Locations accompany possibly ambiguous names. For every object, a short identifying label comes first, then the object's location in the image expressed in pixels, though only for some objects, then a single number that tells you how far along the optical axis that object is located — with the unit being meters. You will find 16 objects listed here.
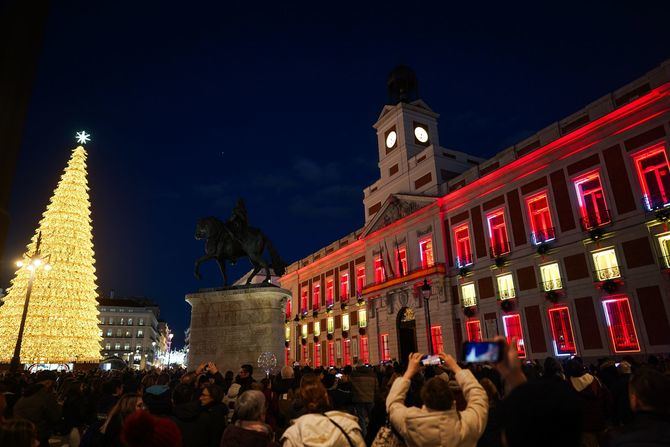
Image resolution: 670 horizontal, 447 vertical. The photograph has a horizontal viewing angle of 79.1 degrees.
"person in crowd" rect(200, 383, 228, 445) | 3.82
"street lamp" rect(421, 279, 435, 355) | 18.84
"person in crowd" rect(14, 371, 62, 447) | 5.33
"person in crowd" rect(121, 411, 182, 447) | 2.30
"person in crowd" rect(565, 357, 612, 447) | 5.45
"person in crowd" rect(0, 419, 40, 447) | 2.27
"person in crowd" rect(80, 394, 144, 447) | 3.62
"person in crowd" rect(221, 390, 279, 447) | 3.05
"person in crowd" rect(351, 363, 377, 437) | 6.77
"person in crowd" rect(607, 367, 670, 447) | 2.21
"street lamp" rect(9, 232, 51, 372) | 14.37
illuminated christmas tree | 22.86
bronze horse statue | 13.96
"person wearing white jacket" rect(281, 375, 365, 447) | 2.78
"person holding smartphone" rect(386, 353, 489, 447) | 2.83
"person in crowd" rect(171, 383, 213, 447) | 3.64
